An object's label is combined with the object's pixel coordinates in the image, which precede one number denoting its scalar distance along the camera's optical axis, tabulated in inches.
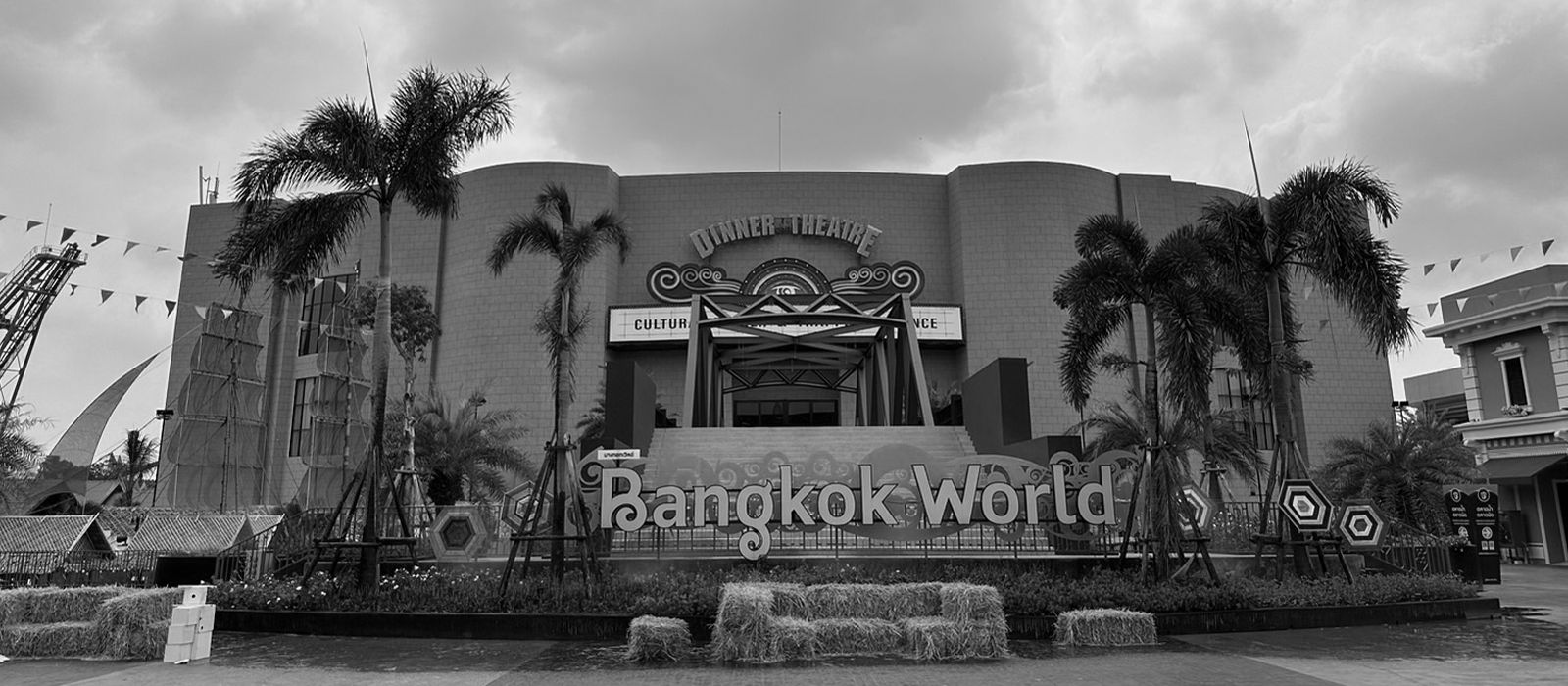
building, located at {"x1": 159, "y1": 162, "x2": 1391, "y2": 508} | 1872.5
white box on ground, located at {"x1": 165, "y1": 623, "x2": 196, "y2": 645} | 435.8
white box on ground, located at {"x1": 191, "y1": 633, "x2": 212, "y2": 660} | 441.1
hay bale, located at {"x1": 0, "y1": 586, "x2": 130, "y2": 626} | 481.4
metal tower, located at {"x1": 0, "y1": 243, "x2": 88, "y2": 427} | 1879.9
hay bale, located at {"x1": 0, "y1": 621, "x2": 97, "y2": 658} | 457.1
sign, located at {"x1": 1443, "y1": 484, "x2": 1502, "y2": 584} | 862.5
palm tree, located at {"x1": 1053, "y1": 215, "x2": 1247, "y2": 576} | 635.5
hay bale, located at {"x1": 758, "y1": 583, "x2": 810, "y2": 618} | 454.6
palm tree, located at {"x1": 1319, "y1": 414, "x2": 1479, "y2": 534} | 1279.5
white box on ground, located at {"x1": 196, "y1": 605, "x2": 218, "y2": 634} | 444.5
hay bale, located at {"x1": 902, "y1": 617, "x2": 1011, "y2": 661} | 432.8
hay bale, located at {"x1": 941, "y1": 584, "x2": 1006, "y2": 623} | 441.4
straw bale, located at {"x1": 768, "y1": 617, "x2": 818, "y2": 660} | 431.2
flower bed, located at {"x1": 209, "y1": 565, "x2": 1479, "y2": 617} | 519.5
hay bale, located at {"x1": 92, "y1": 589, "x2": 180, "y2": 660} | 450.6
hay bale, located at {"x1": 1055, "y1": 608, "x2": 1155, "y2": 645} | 475.5
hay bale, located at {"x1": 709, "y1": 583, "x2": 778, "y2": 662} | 430.3
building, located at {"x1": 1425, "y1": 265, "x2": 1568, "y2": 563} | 1158.3
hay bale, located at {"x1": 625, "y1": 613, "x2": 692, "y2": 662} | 437.1
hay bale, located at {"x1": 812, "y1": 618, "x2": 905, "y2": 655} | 442.9
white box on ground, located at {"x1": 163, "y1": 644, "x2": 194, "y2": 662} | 435.2
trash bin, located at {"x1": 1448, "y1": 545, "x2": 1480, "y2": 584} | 800.3
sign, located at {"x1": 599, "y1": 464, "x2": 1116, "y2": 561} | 665.0
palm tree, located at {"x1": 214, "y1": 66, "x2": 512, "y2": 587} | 650.8
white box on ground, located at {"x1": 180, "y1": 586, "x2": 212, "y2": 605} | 446.9
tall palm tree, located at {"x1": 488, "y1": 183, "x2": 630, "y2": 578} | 707.4
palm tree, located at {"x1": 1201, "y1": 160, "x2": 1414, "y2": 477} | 639.1
